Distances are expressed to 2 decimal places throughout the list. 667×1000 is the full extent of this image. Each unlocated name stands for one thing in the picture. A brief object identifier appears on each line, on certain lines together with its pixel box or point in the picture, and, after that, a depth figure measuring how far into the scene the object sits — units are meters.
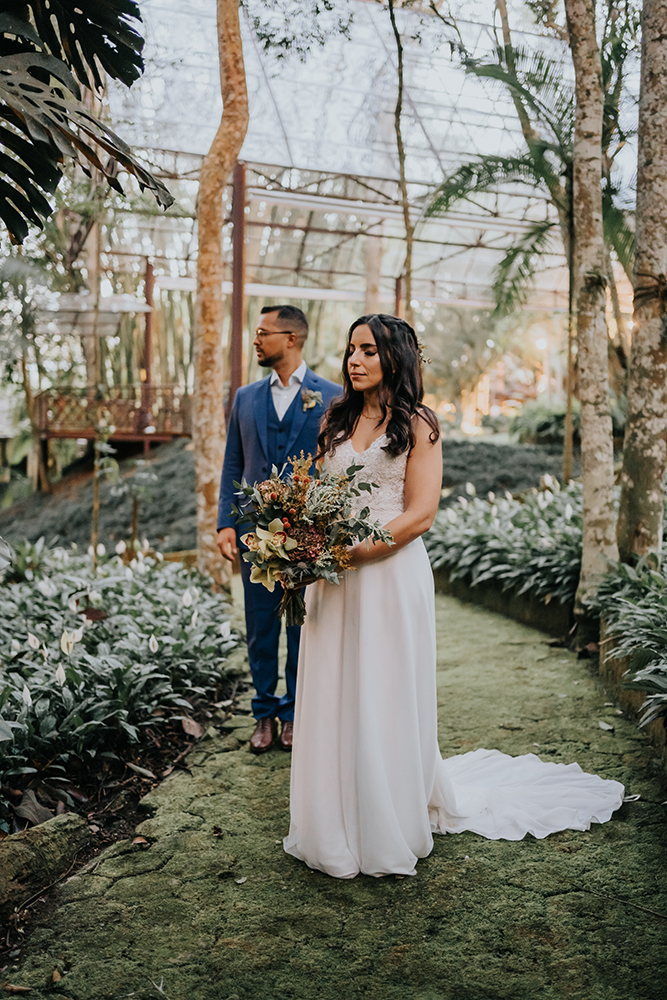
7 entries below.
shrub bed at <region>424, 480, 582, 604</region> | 6.18
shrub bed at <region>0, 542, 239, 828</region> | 3.48
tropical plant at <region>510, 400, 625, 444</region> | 14.53
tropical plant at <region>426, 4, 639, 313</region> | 7.91
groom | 3.95
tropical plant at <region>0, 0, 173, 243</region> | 2.39
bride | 2.77
